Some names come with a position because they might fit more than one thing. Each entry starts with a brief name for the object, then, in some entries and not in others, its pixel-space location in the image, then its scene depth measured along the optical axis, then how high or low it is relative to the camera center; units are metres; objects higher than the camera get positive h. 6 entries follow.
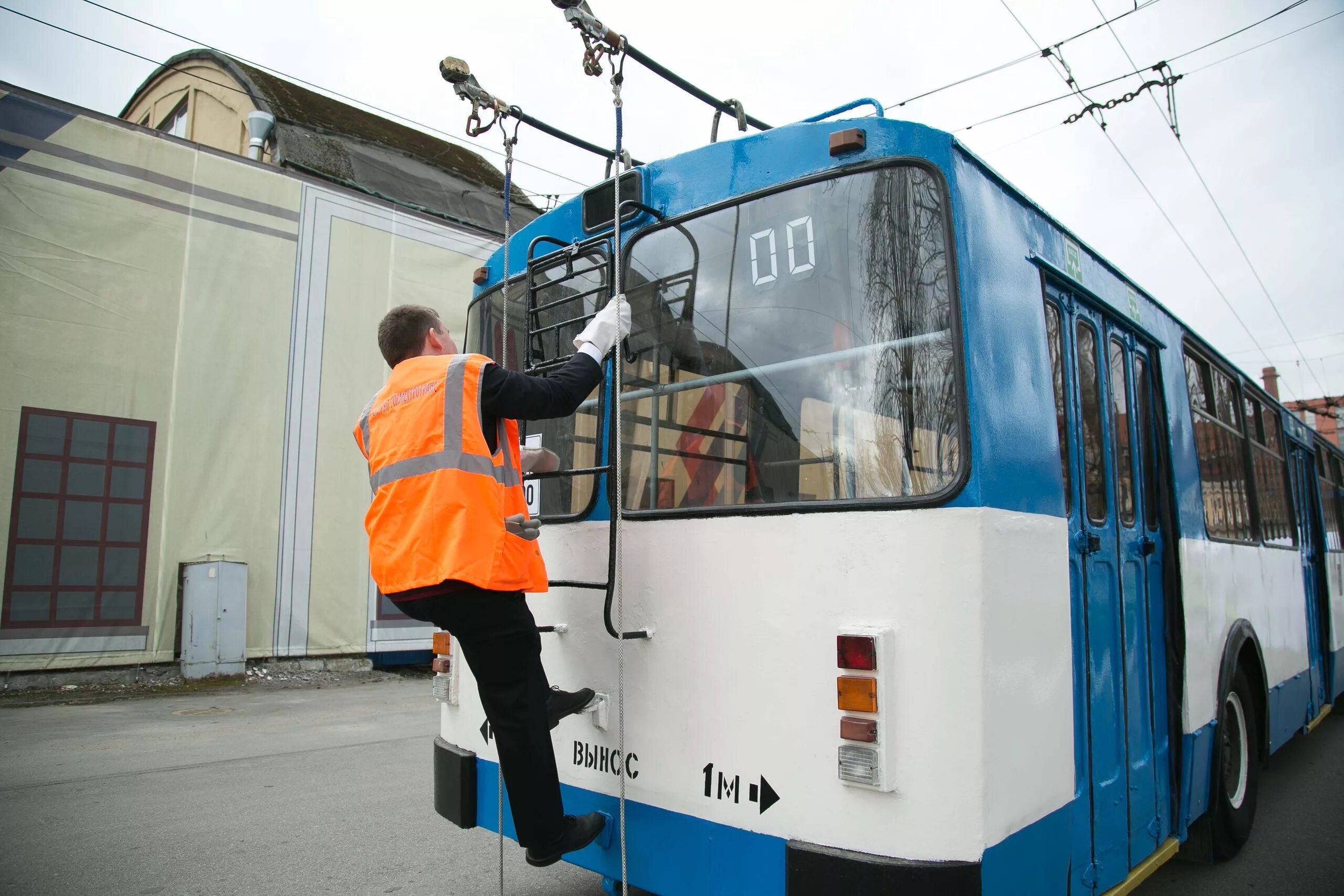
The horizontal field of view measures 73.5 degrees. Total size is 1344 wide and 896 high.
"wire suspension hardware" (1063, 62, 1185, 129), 7.77 +4.04
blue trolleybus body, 2.38 +0.05
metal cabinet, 10.48 -0.71
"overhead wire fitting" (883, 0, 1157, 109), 7.50 +4.52
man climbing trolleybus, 2.64 +0.07
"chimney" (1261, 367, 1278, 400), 35.84 +7.06
